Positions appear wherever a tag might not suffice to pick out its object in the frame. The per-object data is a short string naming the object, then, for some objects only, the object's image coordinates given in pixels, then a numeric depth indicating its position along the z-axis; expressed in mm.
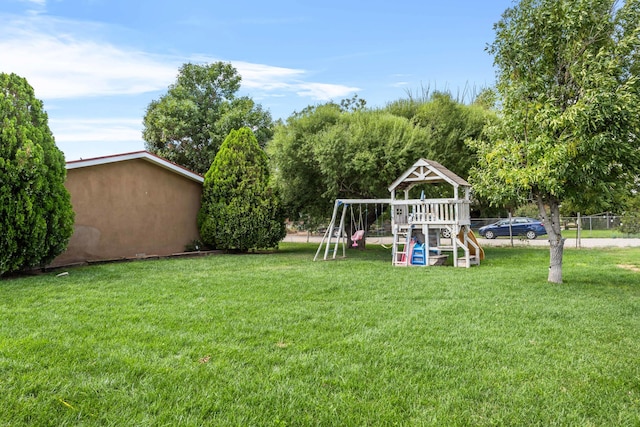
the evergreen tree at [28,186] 8172
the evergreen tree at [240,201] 14328
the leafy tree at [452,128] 13797
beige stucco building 11547
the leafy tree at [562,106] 6668
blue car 22625
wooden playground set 11086
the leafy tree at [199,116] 24406
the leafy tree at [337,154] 13000
